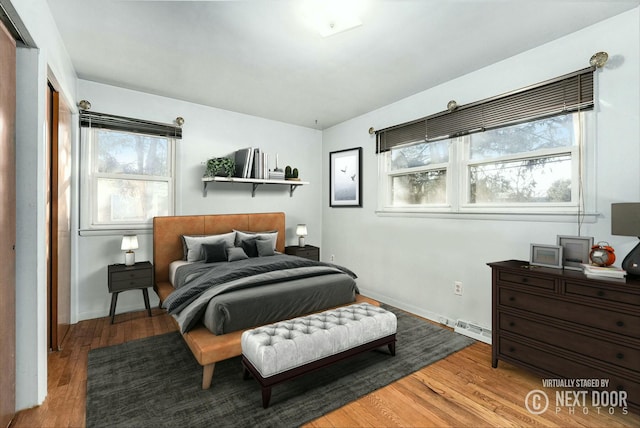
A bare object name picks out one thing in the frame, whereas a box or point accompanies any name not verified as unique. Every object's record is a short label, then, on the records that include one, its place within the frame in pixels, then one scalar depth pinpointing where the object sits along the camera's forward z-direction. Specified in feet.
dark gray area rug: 5.97
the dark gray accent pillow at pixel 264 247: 12.70
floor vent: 9.39
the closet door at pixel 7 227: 5.28
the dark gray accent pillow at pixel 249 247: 12.55
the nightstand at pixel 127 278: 10.39
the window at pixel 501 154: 8.04
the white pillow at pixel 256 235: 12.89
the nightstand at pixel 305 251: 14.62
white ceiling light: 6.59
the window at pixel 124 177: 11.12
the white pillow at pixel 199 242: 11.69
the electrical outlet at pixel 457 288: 10.39
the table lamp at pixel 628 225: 5.97
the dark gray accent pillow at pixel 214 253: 11.35
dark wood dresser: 5.84
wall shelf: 12.80
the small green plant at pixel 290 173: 15.21
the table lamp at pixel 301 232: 15.38
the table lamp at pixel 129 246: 10.88
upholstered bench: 6.18
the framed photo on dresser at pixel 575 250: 7.01
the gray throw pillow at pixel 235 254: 11.58
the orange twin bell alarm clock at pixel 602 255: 6.45
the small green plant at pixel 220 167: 12.91
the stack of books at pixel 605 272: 6.13
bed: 7.06
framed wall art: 14.83
